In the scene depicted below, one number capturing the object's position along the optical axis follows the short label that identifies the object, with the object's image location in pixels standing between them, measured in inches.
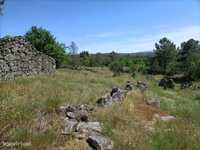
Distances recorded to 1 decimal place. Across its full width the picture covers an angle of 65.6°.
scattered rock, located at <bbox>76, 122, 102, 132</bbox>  120.1
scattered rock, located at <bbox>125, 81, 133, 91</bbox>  262.8
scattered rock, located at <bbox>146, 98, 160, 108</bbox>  213.9
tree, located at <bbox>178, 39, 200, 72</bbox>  1534.0
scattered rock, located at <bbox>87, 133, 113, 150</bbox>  105.4
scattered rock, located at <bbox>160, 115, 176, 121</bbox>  166.0
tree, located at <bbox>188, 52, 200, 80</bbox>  909.3
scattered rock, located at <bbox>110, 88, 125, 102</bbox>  197.2
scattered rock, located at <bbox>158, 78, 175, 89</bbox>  454.3
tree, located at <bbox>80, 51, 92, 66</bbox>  1314.3
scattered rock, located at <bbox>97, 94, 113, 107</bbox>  175.9
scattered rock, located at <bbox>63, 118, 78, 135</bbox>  116.6
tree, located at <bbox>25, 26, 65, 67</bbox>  805.0
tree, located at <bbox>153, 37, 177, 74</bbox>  1328.3
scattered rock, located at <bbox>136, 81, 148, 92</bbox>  290.8
